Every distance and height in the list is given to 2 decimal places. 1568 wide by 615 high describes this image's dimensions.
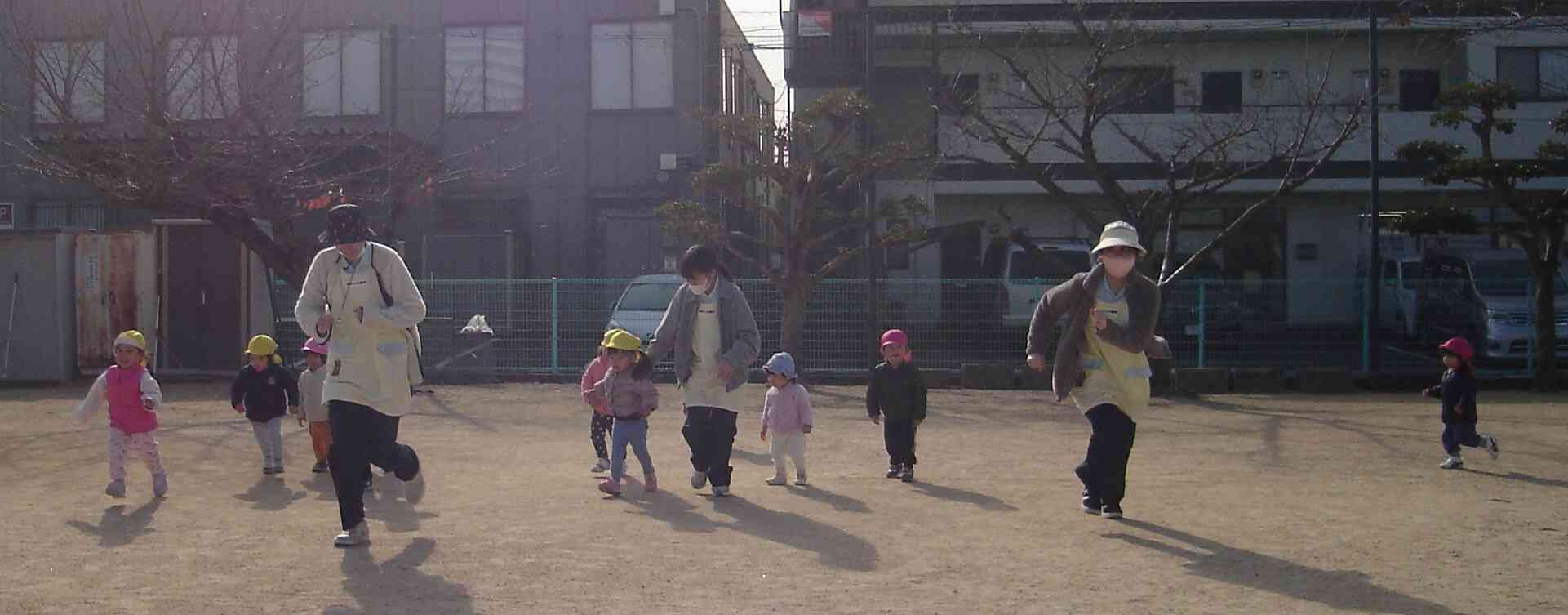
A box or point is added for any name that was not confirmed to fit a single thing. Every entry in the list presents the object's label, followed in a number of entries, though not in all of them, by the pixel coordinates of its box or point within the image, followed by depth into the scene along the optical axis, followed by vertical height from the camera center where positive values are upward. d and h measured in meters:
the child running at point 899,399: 9.31 -0.64
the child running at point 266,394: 9.45 -0.60
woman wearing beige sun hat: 7.18 -0.21
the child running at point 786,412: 9.07 -0.70
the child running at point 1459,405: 10.05 -0.75
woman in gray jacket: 8.34 -0.25
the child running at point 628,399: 8.57 -0.58
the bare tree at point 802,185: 17.45 +1.43
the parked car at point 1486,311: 18.06 -0.18
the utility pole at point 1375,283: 17.44 +0.18
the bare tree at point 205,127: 14.88 +2.05
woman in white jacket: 6.61 -0.14
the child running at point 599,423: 9.54 -0.81
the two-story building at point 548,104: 24.19 +3.34
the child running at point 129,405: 8.47 -0.60
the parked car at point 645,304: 17.72 -0.03
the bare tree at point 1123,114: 16.67 +2.34
